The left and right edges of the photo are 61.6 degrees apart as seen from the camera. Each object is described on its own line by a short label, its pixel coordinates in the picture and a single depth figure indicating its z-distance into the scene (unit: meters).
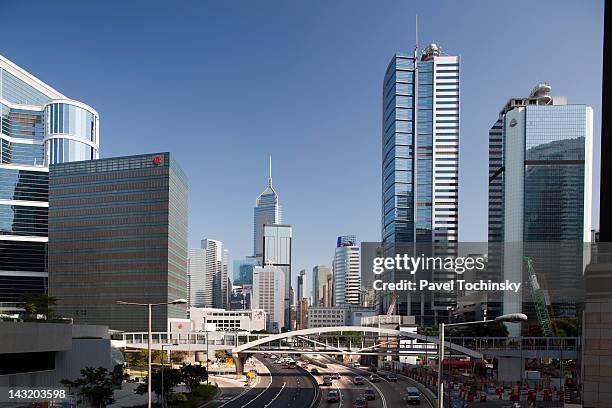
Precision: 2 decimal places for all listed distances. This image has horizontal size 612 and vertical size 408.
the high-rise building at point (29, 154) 130.88
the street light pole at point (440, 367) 17.73
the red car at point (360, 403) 48.41
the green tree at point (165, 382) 45.22
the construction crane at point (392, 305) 109.76
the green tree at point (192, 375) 51.42
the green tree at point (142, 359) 86.62
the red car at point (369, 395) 54.94
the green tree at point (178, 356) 92.46
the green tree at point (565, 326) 87.96
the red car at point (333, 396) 54.44
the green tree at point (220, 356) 102.94
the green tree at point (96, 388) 37.50
